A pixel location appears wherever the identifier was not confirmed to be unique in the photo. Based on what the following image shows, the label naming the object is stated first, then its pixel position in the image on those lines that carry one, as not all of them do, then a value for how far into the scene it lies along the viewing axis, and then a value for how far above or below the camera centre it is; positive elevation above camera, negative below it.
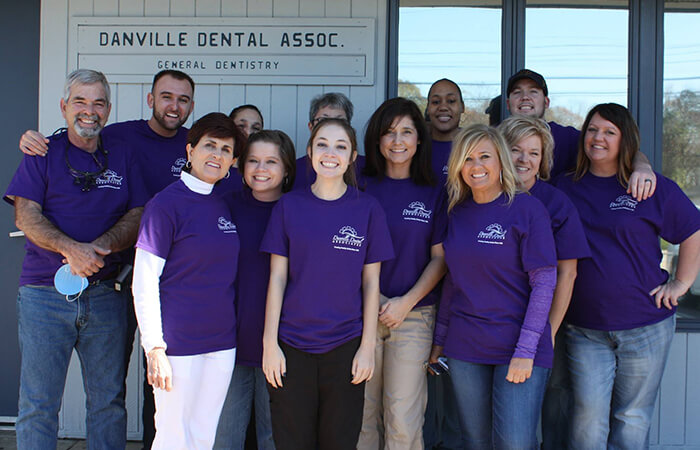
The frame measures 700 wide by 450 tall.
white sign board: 3.58 +1.09
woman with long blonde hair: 2.25 -0.28
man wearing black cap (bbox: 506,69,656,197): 3.12 +0.66
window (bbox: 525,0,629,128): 3.58 +1.09
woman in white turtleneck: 2.16 -0.29
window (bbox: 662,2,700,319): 3.53 +0.77
